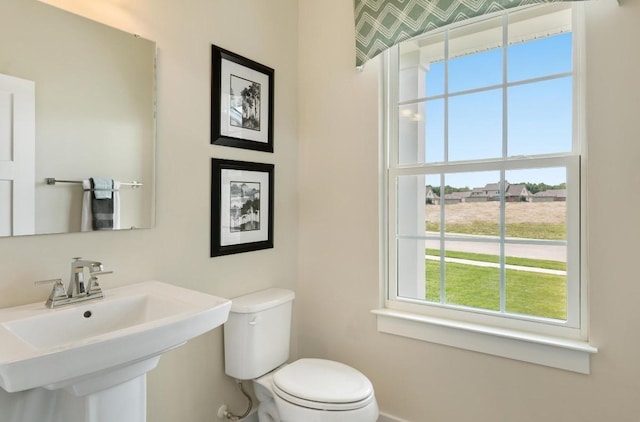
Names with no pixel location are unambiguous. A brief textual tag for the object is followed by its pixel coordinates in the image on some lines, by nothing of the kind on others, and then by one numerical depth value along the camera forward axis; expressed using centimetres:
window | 155
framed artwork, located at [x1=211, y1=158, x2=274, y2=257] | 178
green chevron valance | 159
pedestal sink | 84
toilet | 146
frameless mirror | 118
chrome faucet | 119
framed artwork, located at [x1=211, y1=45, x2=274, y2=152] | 176
